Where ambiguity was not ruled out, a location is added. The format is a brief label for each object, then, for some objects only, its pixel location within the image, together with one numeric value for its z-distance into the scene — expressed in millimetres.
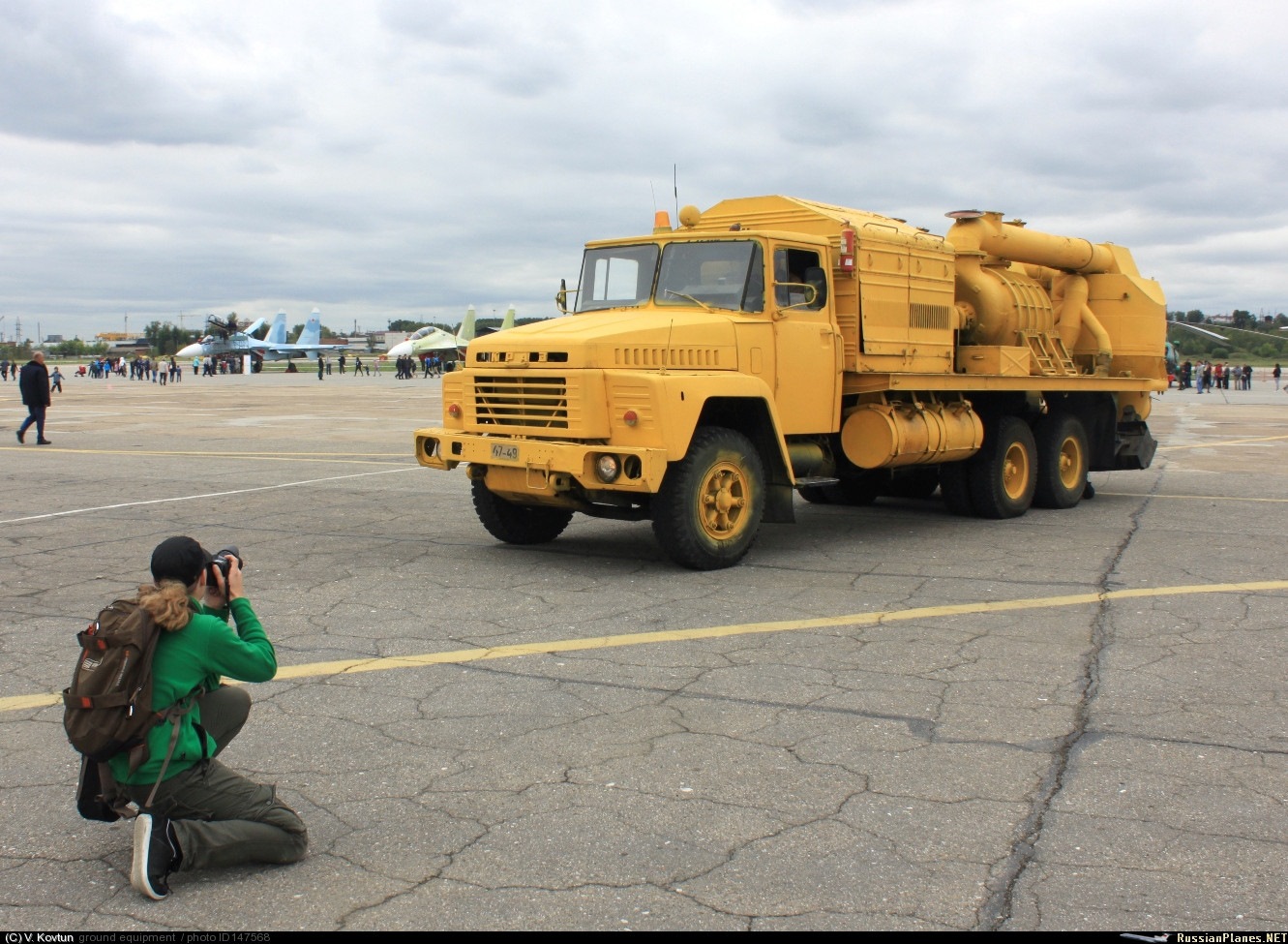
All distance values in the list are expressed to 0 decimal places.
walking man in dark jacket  21839
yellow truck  9211
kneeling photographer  4004
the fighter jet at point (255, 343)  106125
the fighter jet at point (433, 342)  97938
